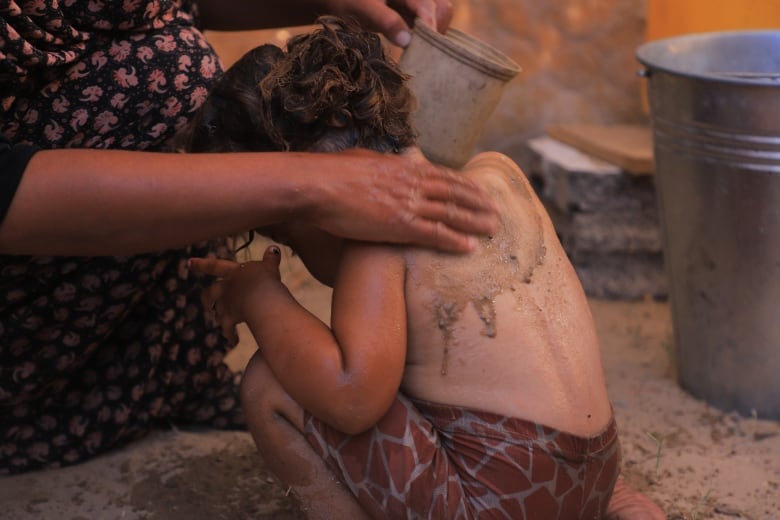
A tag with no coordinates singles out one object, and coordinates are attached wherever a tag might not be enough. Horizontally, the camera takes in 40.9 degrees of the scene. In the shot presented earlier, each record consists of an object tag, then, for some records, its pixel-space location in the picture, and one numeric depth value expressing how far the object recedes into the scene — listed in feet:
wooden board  10.30
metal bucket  7.21
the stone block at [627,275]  10.69
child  5.16
